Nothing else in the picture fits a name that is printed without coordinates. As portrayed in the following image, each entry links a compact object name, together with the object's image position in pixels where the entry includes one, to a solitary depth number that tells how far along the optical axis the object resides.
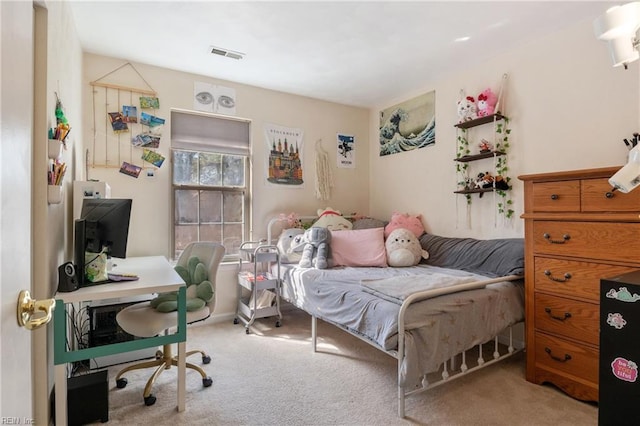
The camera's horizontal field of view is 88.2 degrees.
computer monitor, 1.75
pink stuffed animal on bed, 3.44
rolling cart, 3.07
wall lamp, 1.17
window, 3.23
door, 0.57
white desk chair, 1.90
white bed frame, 1.73
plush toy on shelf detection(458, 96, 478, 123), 2.94
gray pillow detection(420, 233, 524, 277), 2.46
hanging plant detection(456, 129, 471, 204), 3.10
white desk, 1.55
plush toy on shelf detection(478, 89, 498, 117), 2.81
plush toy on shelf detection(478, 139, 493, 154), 2.86
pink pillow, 3.08
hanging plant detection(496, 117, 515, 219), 2.78
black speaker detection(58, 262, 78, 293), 1.56
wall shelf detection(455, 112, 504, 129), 2.76
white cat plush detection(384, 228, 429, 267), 3.02
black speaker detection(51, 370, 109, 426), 1.67
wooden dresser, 1.73
